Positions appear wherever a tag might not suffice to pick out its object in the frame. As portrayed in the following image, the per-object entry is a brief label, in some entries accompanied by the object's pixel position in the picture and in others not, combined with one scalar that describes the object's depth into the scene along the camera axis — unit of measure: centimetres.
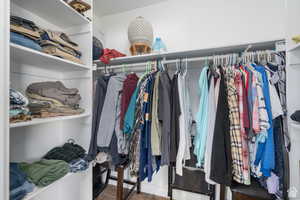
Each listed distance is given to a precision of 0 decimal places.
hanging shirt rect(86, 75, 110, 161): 117
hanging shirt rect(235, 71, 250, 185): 86
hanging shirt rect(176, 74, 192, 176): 97
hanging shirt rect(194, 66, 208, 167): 96
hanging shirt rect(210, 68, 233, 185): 85
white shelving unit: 96
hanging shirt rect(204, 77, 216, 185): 92
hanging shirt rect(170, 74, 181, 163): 97
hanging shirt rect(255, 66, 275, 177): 83
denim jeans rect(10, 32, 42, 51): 73
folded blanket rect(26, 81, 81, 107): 92
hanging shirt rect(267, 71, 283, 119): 84
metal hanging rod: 101
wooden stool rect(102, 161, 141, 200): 129
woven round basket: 141
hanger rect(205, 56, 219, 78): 98
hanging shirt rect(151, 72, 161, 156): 97
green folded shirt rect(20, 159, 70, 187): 83
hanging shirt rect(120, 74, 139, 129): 112
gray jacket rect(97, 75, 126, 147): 112
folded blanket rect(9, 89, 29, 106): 67
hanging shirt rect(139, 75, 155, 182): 101
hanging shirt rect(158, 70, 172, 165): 96
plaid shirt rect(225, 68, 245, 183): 87
